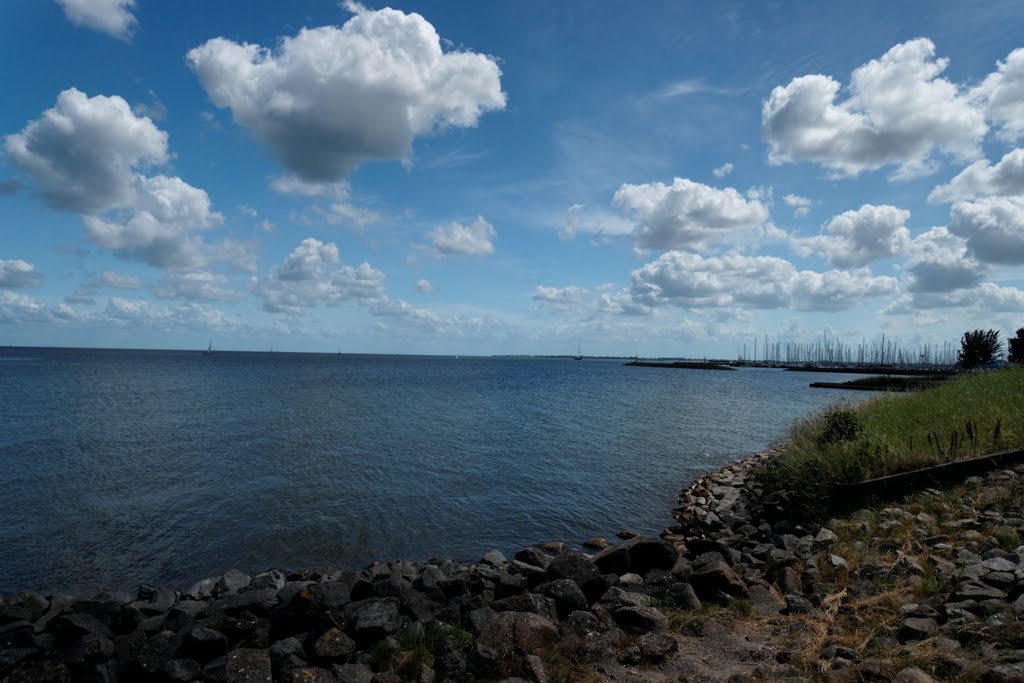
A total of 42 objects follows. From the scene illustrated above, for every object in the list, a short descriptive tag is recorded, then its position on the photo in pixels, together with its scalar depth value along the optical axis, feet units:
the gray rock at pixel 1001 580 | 26.78
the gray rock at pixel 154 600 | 40.37
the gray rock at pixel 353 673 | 26.26
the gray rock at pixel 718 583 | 34.37
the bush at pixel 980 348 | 250.57
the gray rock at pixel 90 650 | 29.40
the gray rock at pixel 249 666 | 26.18
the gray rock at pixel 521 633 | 27.43
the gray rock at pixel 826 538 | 40.62
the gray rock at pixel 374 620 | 31.01
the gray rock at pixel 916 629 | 24.21
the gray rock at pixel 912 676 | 20.13
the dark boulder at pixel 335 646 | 29.17
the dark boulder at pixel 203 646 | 30.75
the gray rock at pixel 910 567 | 31.19
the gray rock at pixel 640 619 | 30.28
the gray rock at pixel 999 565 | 28.25
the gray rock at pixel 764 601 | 31.78
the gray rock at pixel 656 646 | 26.32
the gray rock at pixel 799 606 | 30.53
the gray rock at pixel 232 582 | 45.03
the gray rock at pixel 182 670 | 27.99
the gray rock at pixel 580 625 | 29.40
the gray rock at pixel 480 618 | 30.86
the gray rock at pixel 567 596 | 34.30
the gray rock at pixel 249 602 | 36.32
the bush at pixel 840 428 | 65.02
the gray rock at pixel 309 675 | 26.09
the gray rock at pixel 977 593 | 25.88
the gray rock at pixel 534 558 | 45.03
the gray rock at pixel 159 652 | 29.04
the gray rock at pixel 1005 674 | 19.20
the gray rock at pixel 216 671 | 27.27
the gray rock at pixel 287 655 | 28.30
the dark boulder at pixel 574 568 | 38.32
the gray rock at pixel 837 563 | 34.56
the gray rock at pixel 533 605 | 32.89
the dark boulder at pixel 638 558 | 41.55
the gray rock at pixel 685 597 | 33.19
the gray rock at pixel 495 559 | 49.52
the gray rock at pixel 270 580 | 45.24
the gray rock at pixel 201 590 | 44.12
